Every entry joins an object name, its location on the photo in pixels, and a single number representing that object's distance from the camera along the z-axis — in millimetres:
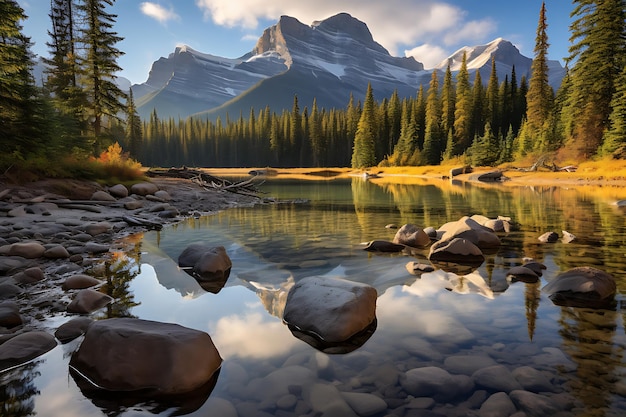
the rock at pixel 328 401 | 2867
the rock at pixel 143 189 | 17078
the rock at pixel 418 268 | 6751
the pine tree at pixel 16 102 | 12367
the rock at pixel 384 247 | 8625
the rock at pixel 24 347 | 3533
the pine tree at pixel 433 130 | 63188
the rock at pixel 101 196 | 14242
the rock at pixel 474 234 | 8734
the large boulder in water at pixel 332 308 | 4164
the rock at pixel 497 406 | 2812
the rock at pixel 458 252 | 7602
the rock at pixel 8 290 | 5305
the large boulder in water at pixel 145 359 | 3166
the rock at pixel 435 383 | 3076
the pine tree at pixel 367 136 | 66000
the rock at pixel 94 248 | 8172
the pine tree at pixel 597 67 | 35312
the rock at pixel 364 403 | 2873
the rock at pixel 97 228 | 10034
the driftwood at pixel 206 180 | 23312
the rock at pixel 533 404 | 2805
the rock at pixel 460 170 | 47866
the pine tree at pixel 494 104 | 66625
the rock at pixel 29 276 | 5949
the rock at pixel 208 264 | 6422
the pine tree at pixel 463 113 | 61344
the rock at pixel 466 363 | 3416
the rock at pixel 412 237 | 9055
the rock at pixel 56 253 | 7355
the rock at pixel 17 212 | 10102
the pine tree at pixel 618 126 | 31234
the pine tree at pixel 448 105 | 65625
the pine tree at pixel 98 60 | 23203
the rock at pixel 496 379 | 3143
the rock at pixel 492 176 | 40062
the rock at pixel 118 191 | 15812
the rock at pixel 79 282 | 5746
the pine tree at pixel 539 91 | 47188
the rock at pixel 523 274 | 6227
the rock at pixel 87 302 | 4832
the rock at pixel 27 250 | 7156
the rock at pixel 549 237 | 9345
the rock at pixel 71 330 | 4098
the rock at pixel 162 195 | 17281
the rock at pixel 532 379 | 3125
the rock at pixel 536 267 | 6512
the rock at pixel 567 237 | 9298
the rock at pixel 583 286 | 5160
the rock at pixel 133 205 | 14148
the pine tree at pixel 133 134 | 69250
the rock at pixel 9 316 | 4312
